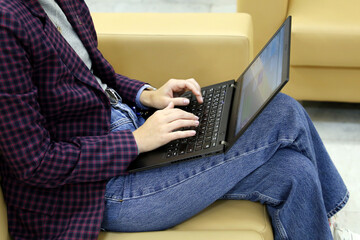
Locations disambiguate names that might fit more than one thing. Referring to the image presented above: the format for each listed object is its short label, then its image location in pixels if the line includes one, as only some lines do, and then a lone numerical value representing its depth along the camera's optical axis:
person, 1.65
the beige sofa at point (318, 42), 2.49
